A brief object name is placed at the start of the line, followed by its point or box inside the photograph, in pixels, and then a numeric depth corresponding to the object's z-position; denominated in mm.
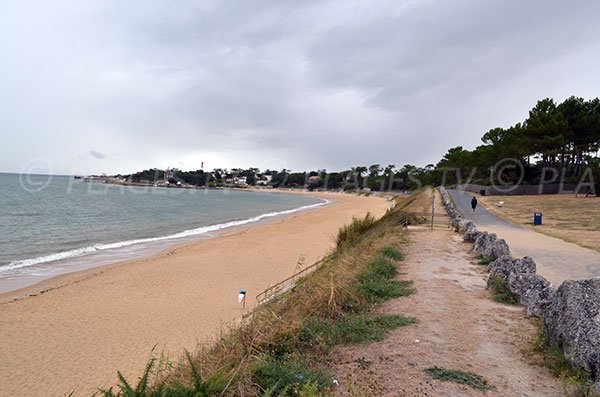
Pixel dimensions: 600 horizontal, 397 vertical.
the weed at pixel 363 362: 4336
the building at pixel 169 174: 188500
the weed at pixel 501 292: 6707
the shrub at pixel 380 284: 7090
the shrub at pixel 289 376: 3713
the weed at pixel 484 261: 10027
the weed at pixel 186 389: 3230
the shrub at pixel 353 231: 15833
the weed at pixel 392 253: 10808
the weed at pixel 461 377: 3848
